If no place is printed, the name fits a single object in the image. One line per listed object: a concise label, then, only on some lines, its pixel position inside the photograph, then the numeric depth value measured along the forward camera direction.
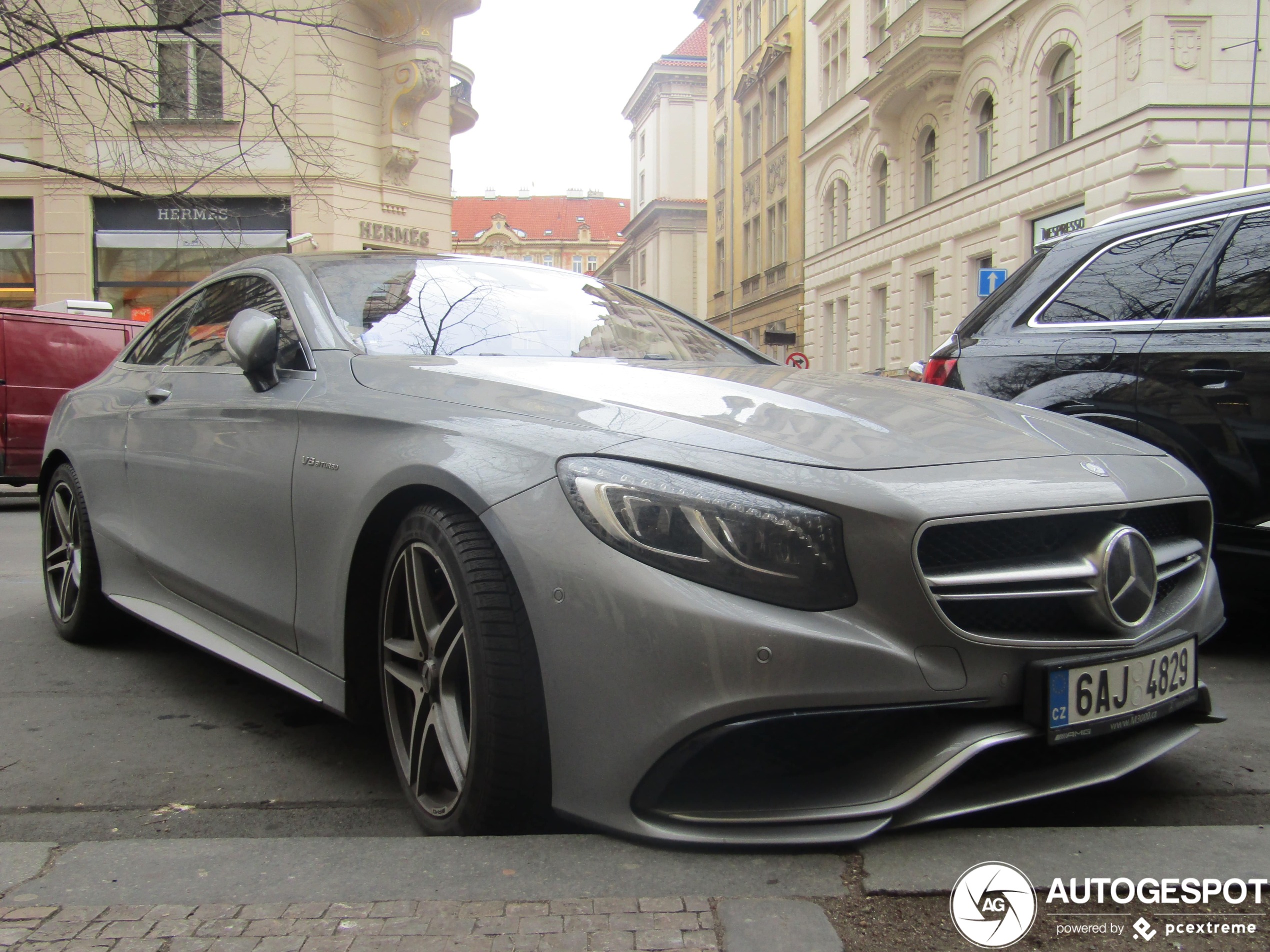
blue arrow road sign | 16.36
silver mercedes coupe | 1.93
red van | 11.01
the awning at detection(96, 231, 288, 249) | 18.83
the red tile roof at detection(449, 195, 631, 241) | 100.50
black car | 3.76
